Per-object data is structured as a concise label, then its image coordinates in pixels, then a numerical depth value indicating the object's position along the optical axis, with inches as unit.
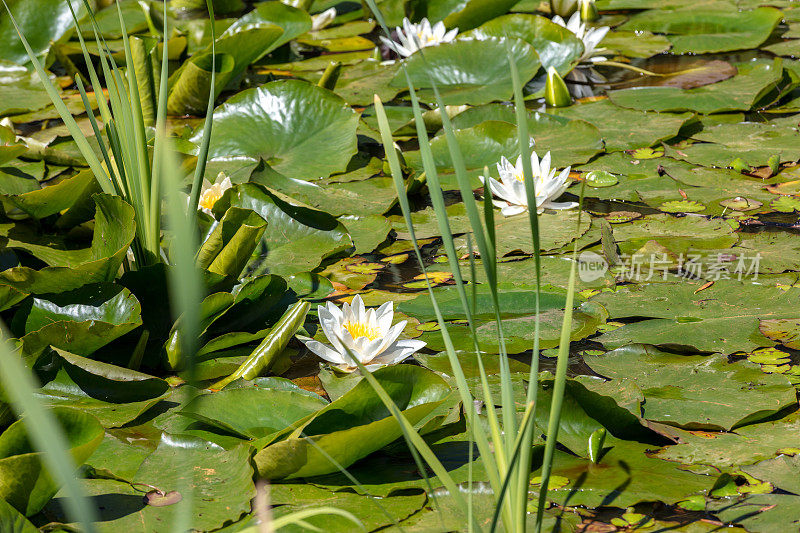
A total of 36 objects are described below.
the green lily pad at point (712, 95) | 243.3
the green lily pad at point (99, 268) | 124.0
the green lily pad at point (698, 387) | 117.3
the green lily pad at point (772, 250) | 161.5
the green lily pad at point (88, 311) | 125.4
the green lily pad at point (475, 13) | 307.2
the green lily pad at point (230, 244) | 142.1
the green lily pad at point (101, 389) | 119.0
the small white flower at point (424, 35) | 287.0
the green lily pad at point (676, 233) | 173.0
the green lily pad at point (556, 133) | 220.7
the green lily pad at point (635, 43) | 305.7
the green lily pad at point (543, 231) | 175.8
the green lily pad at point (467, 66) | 266.2
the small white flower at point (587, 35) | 281.1
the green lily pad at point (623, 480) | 102.7
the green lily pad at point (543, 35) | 276.2
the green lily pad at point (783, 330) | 136.9
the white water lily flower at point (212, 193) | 178.1
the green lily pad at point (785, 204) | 185.8
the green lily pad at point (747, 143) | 211.3
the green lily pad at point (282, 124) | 219.1
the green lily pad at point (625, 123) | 225.5
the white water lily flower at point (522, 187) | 188.4
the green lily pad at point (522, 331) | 139.6
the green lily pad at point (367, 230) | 179.9
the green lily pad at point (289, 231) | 172.7
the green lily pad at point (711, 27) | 301.0
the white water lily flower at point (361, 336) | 127.9
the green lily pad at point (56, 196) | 158.7
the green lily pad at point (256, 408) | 114.7
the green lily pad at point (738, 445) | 109.6
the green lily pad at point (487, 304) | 149.8
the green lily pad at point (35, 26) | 290.7
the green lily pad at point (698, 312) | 137.6
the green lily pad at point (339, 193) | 197.6
